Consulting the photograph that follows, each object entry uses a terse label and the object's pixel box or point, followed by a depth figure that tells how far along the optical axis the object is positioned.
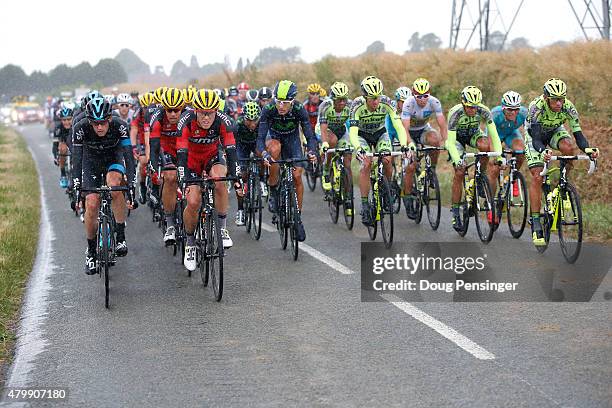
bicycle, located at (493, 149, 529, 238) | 11.67
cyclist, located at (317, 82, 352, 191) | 14.92
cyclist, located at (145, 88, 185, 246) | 10.80
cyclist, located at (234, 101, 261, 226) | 13.73
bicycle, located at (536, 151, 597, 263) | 10.26
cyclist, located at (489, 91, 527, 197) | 12.01
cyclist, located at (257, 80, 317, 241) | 11.55
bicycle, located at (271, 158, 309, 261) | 11.20
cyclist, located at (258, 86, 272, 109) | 16.36
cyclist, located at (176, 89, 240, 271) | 9.49
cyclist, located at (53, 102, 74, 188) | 15.77
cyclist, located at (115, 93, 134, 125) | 17.39
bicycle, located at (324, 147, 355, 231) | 13.54
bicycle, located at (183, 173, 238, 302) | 8.93
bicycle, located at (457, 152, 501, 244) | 11.73
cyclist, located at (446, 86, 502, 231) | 12.05
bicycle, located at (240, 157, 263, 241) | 13.18
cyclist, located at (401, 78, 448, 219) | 13.48
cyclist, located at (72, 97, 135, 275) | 9.49
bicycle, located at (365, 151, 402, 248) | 11.59
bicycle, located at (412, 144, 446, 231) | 13.22
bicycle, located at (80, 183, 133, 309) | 9.02
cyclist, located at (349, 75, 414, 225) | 12.37
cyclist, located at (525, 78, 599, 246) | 10.84
